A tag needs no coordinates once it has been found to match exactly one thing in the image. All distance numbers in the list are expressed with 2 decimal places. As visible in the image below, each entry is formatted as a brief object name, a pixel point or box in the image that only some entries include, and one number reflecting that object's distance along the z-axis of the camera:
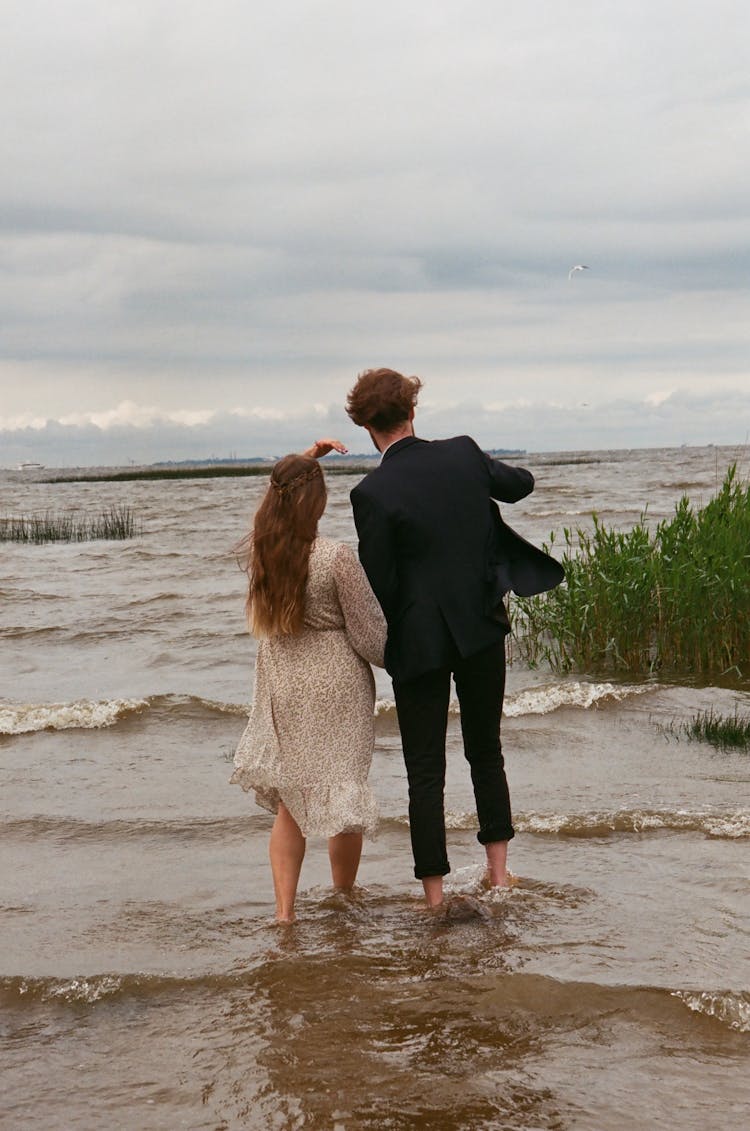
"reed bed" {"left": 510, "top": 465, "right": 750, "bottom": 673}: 9.98
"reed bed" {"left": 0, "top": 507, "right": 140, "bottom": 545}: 30.73
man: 4.55
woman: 4.49
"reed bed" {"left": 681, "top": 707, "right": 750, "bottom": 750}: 8.01
